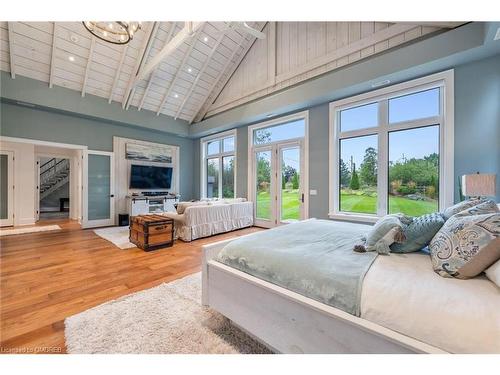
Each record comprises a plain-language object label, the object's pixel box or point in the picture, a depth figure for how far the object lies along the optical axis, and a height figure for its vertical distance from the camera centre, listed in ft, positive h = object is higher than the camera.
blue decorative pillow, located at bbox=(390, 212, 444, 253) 4.81 -1.05
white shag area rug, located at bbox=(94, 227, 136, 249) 13.39 -3.58
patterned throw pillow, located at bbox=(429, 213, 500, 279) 3.47 -1.01
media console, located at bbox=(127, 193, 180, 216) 20.68 -1.66
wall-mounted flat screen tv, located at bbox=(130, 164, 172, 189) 21.95 +1.05
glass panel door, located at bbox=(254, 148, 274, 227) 19.10 -0.07
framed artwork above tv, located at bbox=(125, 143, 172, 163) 21.98 +3.63
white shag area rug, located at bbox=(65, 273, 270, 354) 4.86 -3.62
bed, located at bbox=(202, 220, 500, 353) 2.72 -1.93
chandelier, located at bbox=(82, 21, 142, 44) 9.46 +7.42
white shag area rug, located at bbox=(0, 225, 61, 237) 15.65 -3.42
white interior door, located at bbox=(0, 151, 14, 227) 17.87 -0.18
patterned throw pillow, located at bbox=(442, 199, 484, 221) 5.11 -0.45
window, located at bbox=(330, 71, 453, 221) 11.38 +2.24
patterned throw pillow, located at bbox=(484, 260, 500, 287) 3.21 -1.30
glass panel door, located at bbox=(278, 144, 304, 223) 17.25 +0.19
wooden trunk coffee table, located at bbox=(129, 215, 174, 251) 12.20 -2.67
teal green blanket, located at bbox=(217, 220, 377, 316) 3.69 -1.53
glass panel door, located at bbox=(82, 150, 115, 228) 19.21 -0.24
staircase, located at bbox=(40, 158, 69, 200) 29.32 +1.51
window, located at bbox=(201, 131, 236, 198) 22.86 +2.46
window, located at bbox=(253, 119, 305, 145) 17.33 +4.77
